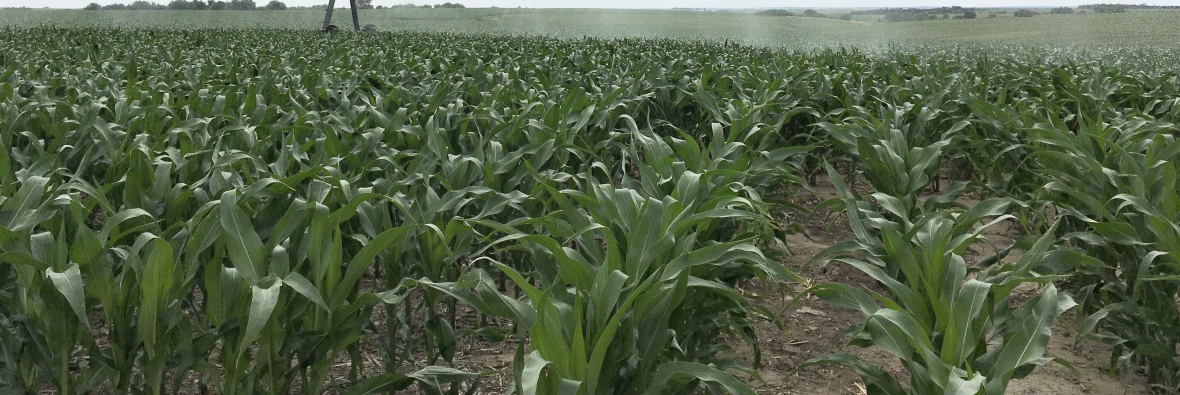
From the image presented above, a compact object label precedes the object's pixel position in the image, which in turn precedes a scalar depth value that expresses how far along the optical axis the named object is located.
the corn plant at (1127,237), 2.37
